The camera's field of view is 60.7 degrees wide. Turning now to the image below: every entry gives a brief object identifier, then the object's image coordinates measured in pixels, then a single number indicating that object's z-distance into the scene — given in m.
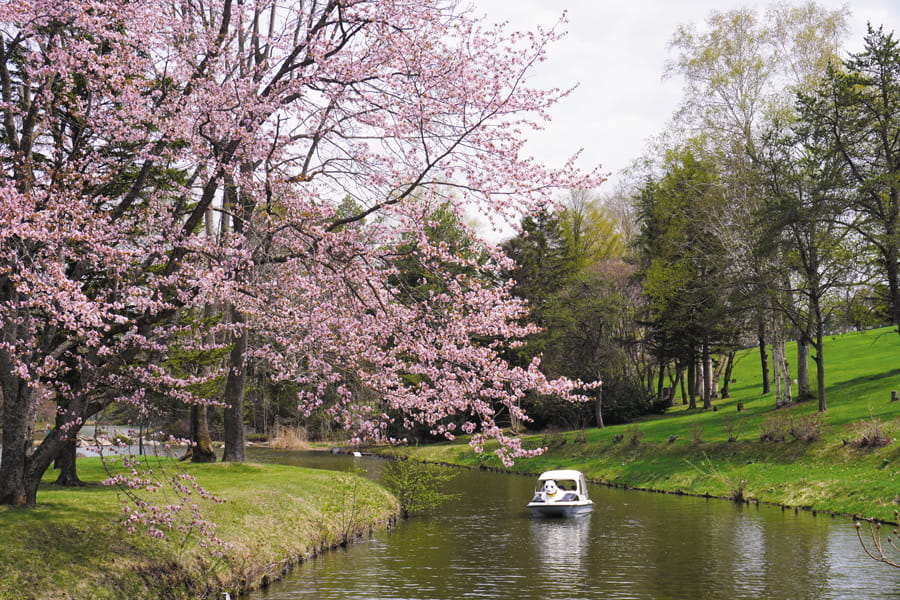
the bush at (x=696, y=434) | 35.66
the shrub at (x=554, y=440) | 44.26
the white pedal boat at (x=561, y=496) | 26.56
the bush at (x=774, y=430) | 32.31
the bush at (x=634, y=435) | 39.06
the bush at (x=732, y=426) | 34.59
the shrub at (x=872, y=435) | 28.08
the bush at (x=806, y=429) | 30.81
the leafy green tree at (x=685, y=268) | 43.81
